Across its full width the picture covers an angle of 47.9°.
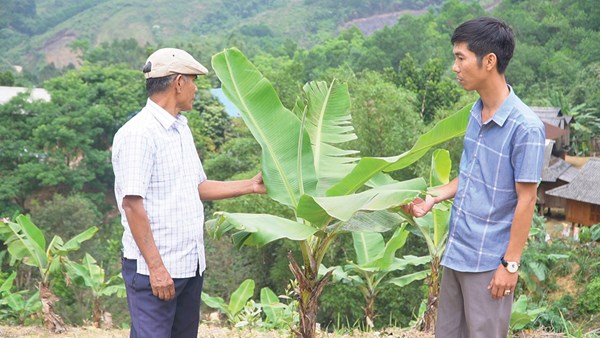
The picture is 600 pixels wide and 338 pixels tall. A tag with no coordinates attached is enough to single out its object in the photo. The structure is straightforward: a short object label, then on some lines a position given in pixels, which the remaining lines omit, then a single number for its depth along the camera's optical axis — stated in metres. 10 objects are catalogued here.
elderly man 2.22
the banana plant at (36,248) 4.20
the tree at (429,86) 21.38
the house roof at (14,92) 28.10
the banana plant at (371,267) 3.60
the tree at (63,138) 21.56
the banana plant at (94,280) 4.48
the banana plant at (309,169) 2.27
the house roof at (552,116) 22.95
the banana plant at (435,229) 3.00
